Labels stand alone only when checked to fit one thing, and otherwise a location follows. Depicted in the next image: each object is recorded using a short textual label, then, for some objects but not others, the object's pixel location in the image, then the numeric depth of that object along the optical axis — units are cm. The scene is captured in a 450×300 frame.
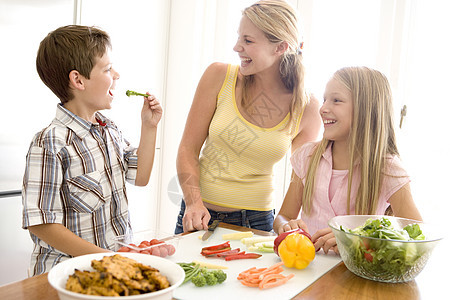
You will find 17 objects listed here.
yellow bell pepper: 106
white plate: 65
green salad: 96
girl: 147
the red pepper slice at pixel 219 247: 114
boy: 117
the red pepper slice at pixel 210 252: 112
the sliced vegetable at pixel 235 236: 127
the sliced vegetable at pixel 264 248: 118
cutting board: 90
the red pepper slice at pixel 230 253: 111
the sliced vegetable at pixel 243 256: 110
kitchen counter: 85
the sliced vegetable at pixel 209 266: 102
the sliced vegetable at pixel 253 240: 123
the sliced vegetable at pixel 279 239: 112
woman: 160
